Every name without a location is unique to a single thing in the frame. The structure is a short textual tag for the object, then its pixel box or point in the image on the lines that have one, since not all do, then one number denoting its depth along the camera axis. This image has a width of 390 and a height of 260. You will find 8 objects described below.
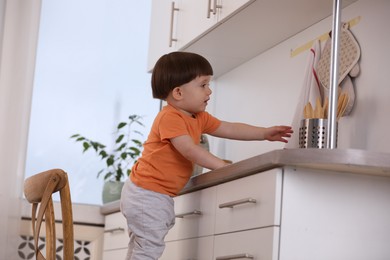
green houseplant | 3.67
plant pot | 3.66
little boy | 2.28
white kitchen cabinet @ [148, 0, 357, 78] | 2.67
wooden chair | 2.01
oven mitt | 2.46
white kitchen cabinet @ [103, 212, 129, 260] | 3.21
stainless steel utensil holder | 2.18
